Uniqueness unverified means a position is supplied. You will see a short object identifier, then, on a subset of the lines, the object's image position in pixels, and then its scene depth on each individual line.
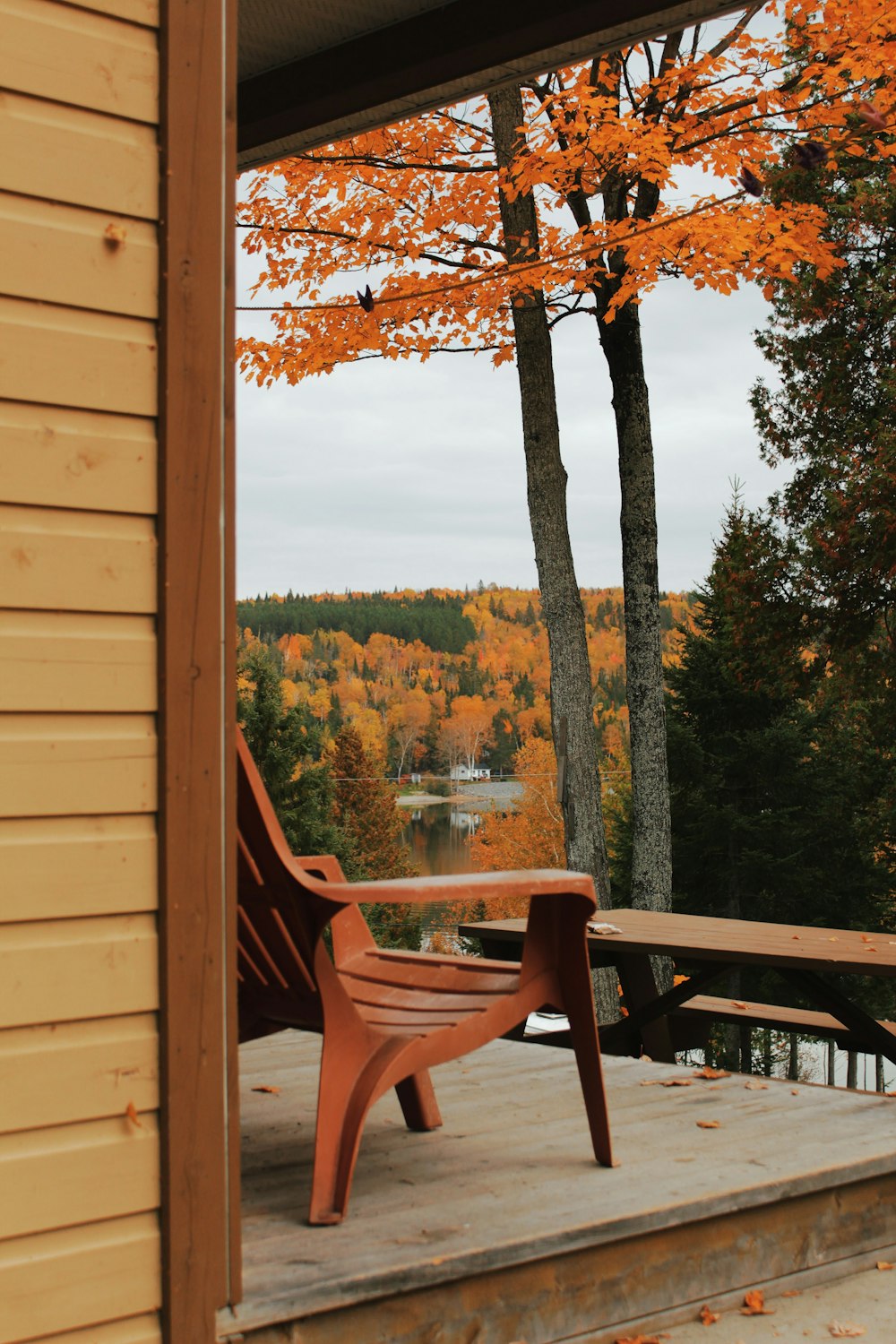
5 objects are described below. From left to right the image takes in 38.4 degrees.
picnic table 3.53
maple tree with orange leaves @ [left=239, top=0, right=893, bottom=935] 6.94
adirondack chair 2.10
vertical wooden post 1.74
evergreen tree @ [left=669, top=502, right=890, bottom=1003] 18.53
